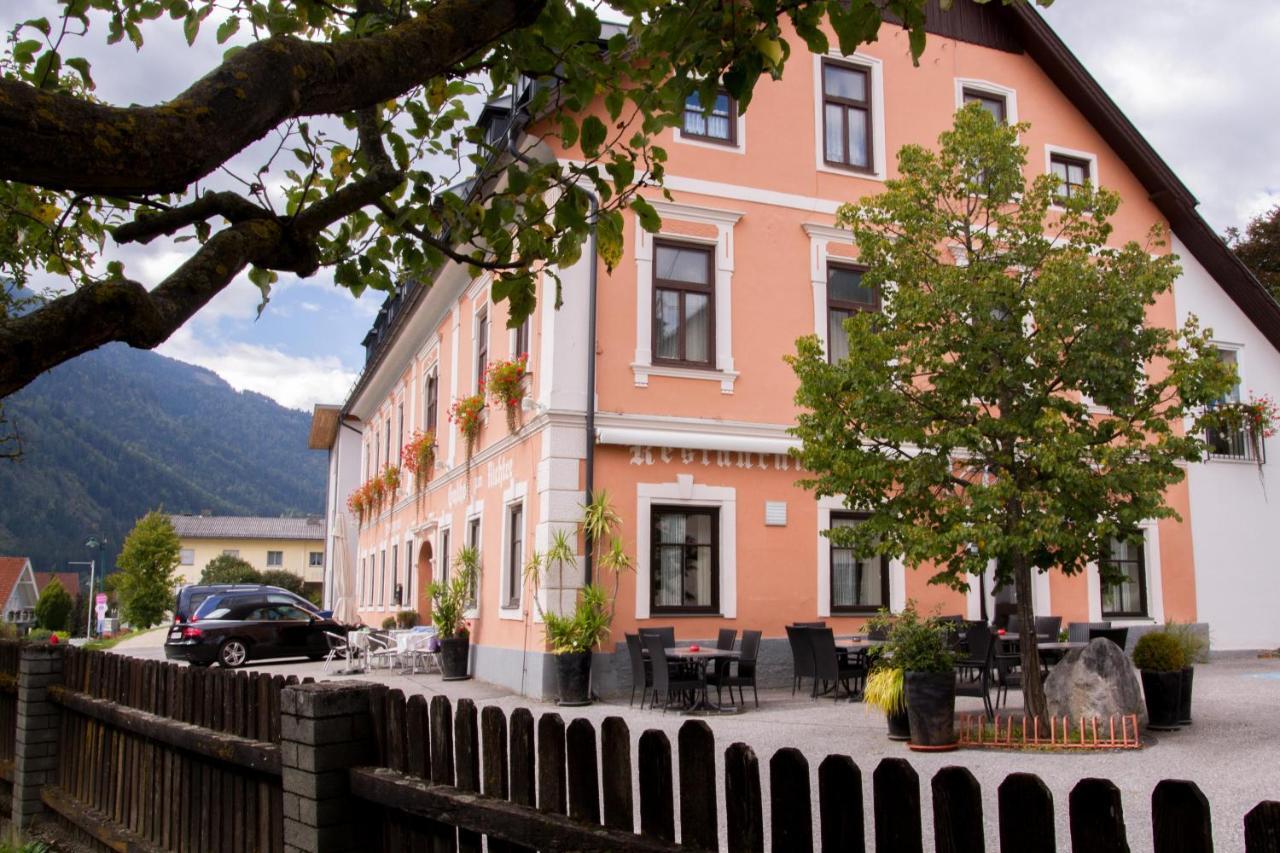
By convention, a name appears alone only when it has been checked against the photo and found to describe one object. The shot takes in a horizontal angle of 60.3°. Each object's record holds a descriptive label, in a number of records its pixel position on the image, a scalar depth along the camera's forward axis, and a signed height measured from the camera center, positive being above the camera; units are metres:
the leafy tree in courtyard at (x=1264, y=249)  28.23 +8.15
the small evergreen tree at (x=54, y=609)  61.81 -2.46
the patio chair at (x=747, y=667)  12.91 -1.22
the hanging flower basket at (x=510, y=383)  15.77 +2.61
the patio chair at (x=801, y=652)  13.42 -1.05
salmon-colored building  14.93 +2.76
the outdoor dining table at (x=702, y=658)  12.41 -1.06
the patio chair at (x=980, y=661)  10.55 -1.02
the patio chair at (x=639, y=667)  12.95 -1.20
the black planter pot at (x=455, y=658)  17.34 -1.45
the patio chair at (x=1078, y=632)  16.06 -0.95
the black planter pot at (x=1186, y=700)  10.36 -1.25
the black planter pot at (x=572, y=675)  13.54 -1.34
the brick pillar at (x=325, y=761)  4.01 -0.72
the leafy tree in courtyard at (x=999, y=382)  9.55 +1.66
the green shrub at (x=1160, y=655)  10.37 -0.83
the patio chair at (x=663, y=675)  12.28 -1.22
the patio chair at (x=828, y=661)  13.11 -1.14
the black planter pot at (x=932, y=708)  9.31 -1.19
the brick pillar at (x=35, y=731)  7.61 -1.15
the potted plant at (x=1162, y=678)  10.25 -1.04
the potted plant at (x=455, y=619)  17.38 -0.85
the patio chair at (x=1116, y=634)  12.81 -0.79
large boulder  9.64 -1.05
